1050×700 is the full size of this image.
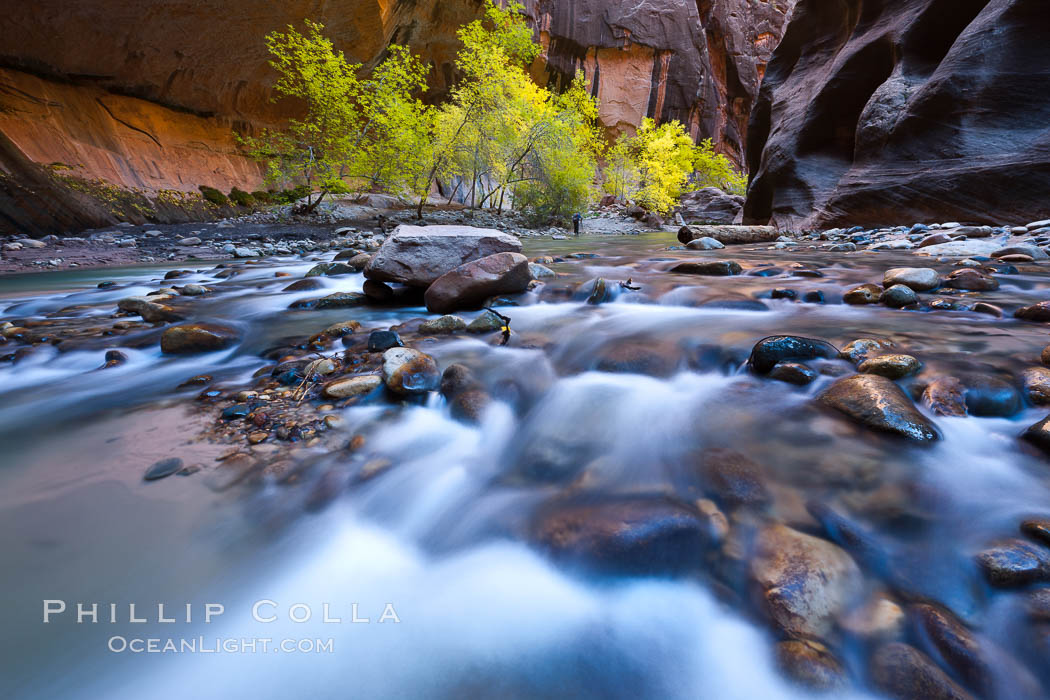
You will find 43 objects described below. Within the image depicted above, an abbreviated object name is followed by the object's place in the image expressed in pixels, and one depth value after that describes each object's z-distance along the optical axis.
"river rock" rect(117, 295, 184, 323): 3.27
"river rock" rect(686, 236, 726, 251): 7.83
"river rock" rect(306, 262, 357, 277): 5.03
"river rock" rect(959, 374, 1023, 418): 1.57
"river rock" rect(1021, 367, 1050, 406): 1.58
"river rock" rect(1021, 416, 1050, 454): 1.35
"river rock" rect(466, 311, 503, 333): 2.92
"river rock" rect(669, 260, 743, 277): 4.46
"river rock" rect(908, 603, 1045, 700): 0.84
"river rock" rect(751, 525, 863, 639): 0.98
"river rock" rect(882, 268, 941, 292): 3.24
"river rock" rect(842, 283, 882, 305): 3.18
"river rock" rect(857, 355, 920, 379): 1.80
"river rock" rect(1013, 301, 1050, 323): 2.44
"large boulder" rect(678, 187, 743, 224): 22.03
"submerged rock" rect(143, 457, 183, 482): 1.53
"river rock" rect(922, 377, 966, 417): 1.59
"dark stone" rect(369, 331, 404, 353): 2.57
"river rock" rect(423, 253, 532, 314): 3.37
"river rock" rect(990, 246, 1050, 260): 4.53
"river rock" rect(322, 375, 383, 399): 2.03
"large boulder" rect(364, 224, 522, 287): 3.65
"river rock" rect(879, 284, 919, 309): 2.97
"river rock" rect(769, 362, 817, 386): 1.88
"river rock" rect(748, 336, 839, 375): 2.01
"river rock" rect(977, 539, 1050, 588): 0.98
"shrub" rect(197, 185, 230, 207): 13.11
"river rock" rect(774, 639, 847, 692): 0.89
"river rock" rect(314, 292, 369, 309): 3.76
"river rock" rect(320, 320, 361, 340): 2.87
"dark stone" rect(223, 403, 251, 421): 1.91
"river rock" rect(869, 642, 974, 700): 0.83
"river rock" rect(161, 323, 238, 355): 2.70
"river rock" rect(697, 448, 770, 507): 1.30
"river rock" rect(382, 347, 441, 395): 2.07
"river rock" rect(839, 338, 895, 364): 2.00
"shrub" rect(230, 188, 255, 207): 13.71
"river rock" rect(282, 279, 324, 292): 4.45
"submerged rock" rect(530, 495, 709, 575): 1.17
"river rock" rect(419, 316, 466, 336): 2.89
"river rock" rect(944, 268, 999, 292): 3.30
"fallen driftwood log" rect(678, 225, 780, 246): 8.64
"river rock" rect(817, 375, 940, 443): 1.47
